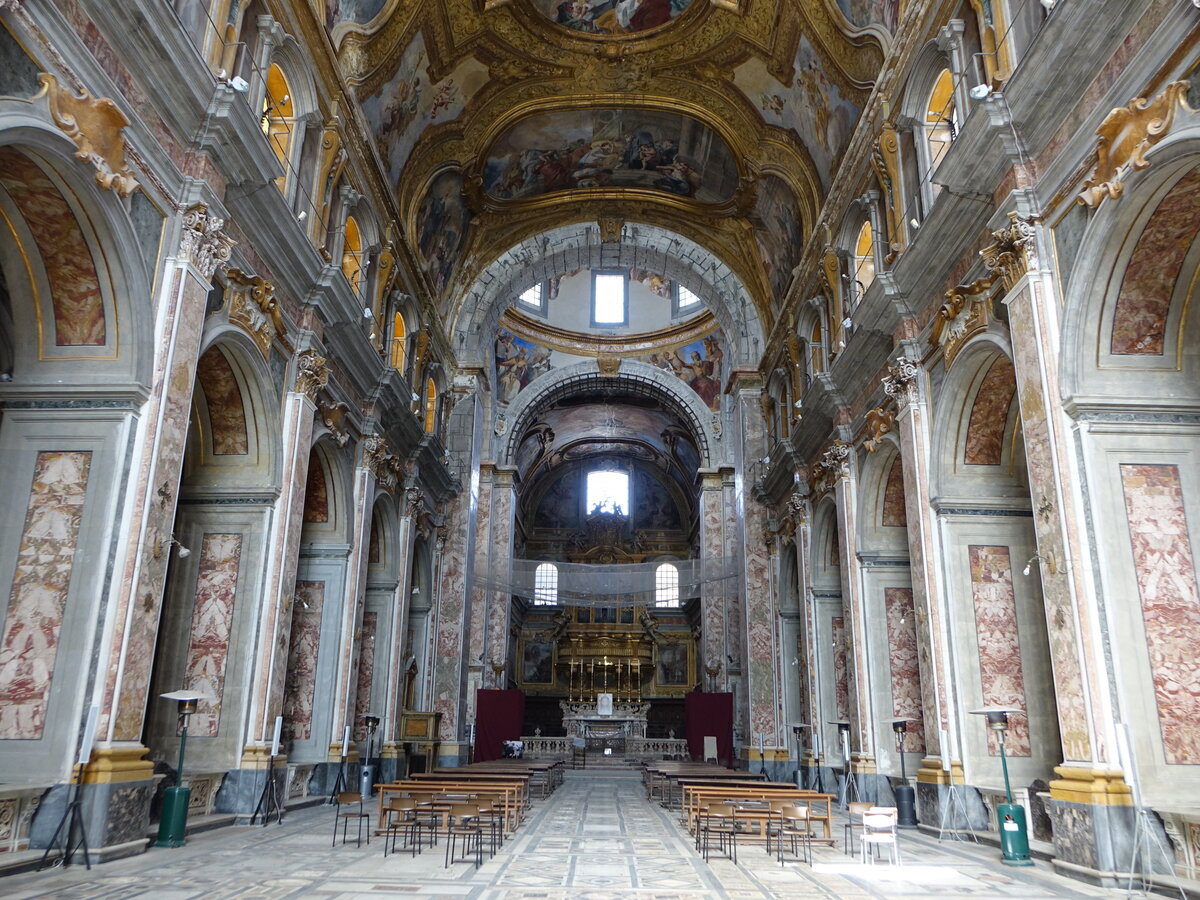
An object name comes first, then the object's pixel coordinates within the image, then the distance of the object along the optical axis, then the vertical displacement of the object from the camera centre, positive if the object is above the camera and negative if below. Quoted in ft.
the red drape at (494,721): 90.43 -0.40
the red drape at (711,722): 89.86 -0.23
